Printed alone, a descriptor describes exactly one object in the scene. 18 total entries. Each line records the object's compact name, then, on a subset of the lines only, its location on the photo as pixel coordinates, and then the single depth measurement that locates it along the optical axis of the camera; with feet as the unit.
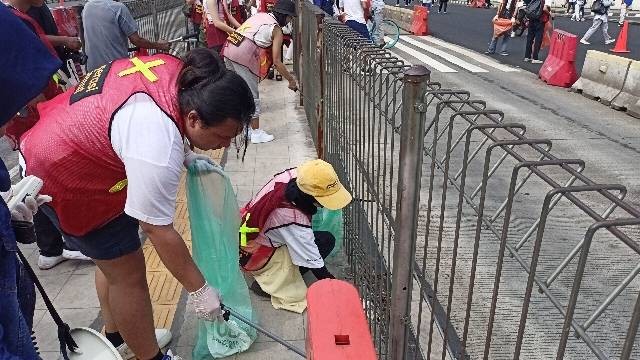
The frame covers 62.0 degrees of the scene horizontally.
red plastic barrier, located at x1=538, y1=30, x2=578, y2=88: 28.66
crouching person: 8.91
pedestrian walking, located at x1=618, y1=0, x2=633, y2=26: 59.41
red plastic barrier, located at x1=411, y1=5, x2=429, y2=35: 51.96
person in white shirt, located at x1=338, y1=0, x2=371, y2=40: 25.96
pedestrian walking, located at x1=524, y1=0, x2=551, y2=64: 32.99
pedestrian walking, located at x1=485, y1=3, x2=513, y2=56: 37.42
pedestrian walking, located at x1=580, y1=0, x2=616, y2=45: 41.07
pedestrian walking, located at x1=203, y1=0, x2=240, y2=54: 19.45
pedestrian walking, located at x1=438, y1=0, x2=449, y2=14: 78.23
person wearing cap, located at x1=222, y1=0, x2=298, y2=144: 15.83
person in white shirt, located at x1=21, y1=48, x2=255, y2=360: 5.37
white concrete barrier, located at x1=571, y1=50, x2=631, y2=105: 24.91
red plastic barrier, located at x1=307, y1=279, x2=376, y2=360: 4.51
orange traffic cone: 38.81
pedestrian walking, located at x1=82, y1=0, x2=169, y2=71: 12.62
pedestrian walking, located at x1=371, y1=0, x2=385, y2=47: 35.66
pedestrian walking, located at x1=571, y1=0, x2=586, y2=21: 64.87
